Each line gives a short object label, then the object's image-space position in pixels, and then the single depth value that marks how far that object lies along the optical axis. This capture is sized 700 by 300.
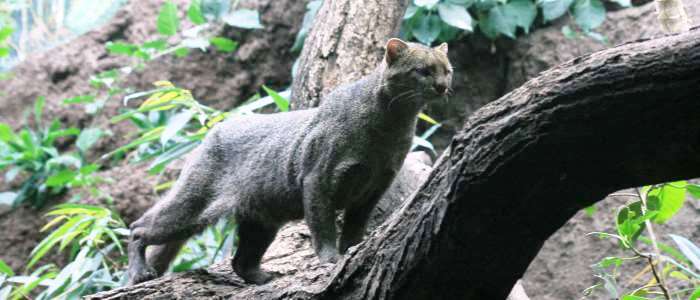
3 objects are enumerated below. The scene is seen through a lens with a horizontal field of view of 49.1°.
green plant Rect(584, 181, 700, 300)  3.73
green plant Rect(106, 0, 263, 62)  7.36
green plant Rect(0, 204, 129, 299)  5.68
